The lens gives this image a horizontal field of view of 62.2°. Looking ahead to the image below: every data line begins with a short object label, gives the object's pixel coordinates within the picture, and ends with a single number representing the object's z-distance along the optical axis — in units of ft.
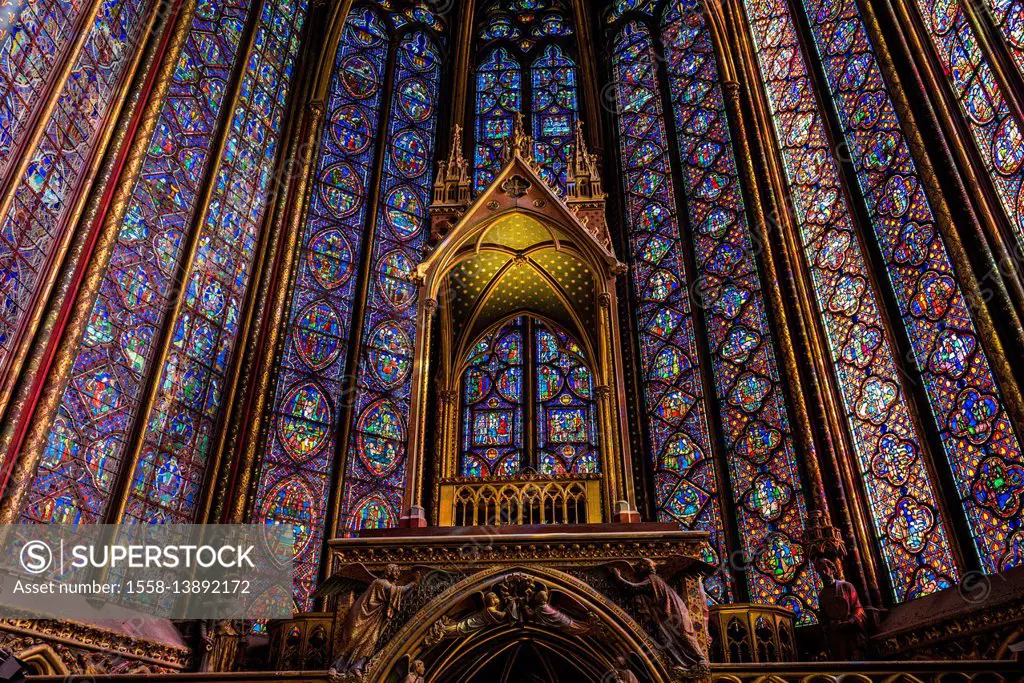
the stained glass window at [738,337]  32.24
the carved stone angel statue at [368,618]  20.65
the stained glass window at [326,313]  36.35
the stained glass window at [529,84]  48.93
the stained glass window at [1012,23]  25.08
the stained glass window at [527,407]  38.91
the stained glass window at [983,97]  24.90
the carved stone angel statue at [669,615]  20.38
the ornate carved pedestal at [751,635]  23.35
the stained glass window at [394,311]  37.78
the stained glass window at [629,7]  51.72
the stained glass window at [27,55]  27.53
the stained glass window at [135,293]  29.50
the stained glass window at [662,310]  35.81
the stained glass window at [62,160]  27.43
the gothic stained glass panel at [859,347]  27.07
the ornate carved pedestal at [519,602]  20.90
